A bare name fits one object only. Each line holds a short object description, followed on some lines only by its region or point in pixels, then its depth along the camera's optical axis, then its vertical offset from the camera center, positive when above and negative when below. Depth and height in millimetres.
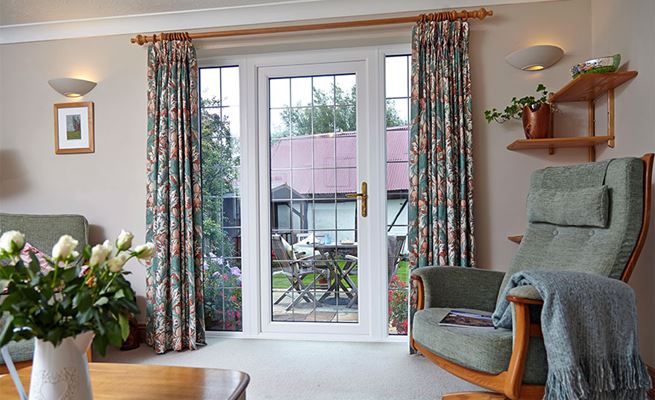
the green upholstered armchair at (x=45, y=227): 2818 -220
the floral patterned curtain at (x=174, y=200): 2918 -63
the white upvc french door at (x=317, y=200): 3072 -76
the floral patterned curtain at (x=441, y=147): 2703 +247
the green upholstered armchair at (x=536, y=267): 1571 -358
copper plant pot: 2598 +382
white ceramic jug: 1045 -427
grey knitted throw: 1477 -526
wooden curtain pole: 2729 +1056
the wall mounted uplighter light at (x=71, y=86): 3102 +754
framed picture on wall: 3211 +473
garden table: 3131 -539
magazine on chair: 1848 -577
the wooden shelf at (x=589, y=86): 2264 +544
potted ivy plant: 2600 +442
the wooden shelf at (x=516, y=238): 2664 -314
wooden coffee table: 1266 -585
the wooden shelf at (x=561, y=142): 2522 +255
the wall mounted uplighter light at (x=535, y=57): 2639 +780
